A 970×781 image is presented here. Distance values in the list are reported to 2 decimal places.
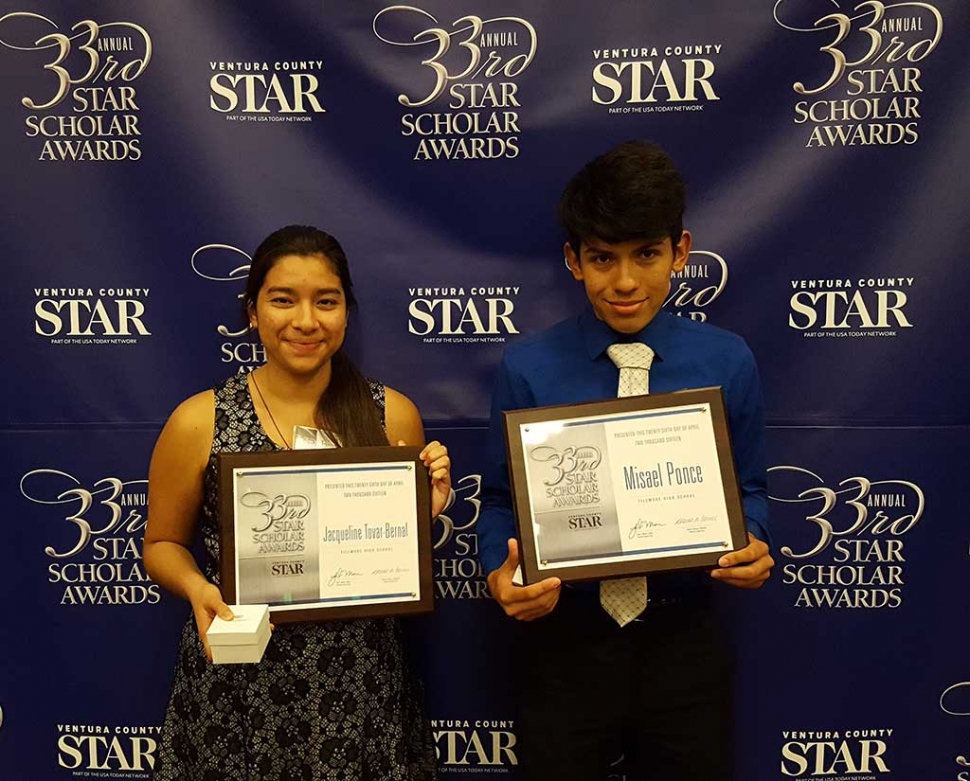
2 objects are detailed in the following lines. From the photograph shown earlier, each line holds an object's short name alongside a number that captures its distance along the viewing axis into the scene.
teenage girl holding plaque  1.63
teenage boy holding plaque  1.56
